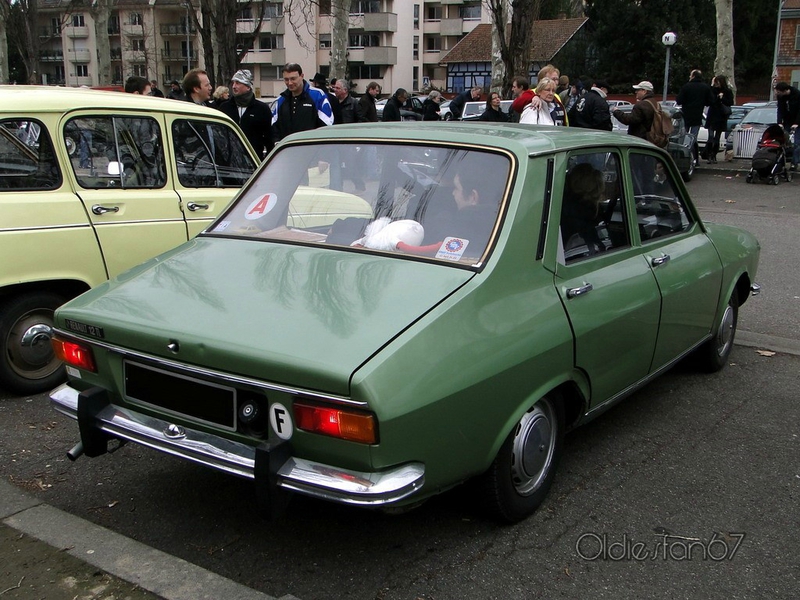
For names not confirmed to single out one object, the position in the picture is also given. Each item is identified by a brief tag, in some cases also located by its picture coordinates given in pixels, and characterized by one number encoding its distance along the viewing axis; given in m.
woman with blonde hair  9.42
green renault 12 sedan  2.85
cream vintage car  5.02
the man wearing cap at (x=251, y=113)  9.34
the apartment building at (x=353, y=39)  79.00
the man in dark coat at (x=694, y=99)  17.16
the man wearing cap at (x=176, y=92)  19.71
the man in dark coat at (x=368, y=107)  13.54
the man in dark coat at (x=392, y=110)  15.47
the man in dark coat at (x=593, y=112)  12.45
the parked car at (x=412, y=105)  36.08
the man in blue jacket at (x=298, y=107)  9.73
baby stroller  15.93
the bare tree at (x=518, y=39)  17.20
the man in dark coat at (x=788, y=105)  16.48
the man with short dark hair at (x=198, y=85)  9.05
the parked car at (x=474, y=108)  27.31
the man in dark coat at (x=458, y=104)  18.65
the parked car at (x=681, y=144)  15.95
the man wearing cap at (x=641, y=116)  12.70
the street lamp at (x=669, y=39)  23.20
